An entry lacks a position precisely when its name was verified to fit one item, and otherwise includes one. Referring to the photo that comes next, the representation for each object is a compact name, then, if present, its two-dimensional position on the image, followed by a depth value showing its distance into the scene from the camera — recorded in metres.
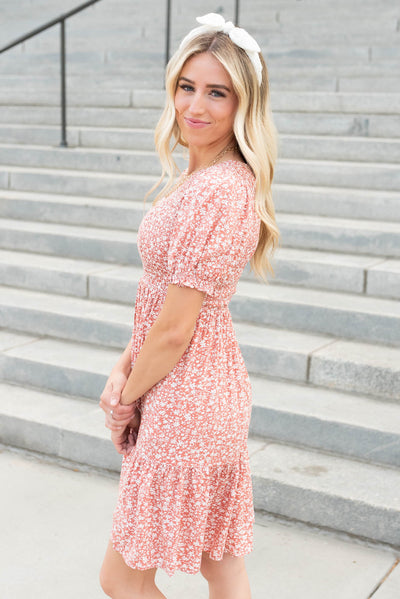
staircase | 3.77
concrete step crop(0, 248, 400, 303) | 4.71
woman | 1.99
